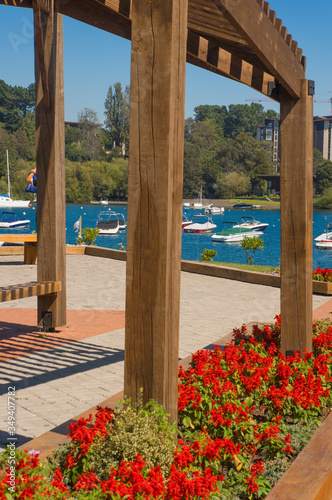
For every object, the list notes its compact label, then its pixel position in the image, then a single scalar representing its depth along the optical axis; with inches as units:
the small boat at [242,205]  3978.8
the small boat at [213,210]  3569.4
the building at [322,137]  5492.1
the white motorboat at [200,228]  2546.8
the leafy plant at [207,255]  618.8
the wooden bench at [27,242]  472.7
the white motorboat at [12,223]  2052.2
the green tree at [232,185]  4072.3
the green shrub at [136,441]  100.2
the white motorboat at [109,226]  2176.3
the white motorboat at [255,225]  2374.5
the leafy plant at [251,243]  698.5
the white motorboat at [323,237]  1995.6
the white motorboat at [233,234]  2181.3
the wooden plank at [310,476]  100.3
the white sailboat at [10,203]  3129.4
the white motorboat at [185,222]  2588.6
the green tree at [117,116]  3973.9
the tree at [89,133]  3570.9
